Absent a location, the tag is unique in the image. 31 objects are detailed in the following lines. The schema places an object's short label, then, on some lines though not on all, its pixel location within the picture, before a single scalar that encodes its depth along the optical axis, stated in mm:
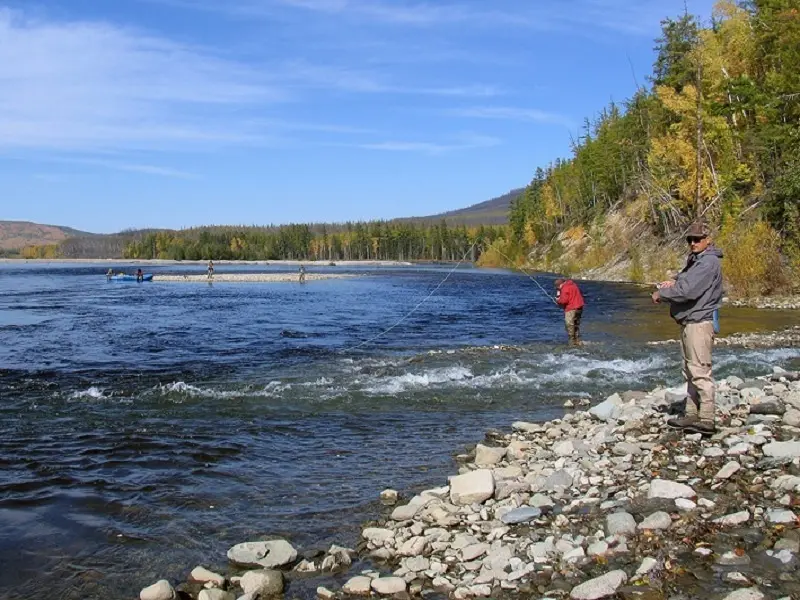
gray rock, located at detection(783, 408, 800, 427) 8188
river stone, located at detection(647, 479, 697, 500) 6484
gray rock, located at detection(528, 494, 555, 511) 6875
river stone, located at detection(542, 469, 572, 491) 7395
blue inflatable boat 79938
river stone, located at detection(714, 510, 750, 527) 5784
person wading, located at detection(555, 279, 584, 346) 20406
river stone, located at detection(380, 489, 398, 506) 8086
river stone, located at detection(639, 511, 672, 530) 5895
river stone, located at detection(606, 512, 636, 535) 5887
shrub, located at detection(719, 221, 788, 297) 32938
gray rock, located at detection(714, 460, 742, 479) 6789
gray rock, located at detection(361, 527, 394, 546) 6758
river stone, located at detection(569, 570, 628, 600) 4949
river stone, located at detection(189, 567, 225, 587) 6069
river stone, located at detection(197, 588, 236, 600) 5654
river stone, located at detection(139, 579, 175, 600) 5750
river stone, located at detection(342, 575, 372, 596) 5672
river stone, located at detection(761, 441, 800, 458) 6961
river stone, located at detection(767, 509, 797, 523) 5668
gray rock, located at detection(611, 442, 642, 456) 8133
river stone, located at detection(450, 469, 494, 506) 7340
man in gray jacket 8234
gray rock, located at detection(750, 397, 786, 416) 8758
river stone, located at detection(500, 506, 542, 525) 6574
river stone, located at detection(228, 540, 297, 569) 6402
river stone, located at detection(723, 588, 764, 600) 4574
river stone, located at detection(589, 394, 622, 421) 10461
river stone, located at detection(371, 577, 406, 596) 5590
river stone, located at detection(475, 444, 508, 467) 9109
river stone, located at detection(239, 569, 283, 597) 5812
